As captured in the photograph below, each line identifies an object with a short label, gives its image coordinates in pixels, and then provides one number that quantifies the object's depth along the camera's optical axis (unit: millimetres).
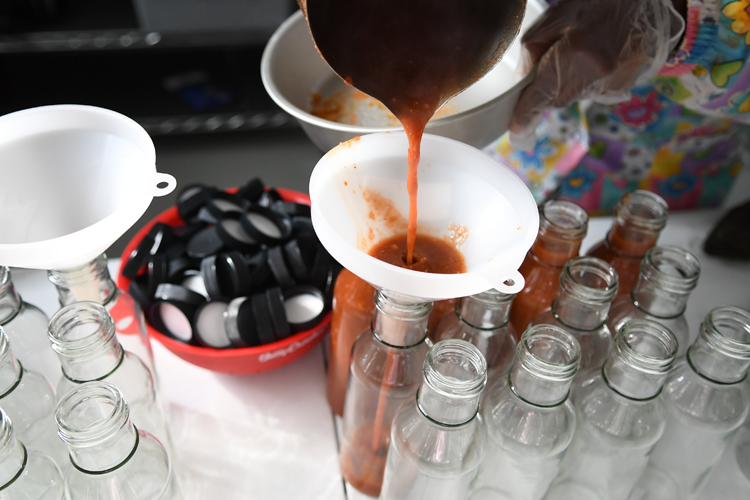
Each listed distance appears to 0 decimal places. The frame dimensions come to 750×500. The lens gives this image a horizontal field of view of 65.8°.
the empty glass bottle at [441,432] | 535
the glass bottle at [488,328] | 651
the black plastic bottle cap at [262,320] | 785
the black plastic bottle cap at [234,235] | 889
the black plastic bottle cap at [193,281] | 890
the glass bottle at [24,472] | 510
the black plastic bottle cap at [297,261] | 879
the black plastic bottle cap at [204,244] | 895
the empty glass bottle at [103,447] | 506
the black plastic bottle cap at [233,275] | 843
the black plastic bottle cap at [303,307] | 815
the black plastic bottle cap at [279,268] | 871
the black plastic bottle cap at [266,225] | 905
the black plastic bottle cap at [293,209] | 967
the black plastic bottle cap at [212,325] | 801
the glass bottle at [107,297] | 642
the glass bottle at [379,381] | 598
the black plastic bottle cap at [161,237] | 907
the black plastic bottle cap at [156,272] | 846
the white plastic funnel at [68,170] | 614
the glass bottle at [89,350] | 565
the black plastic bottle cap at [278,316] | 789
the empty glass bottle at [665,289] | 675
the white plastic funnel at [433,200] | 544
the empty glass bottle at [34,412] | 622
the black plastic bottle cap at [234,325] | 785
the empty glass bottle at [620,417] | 586
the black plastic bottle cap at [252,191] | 1021
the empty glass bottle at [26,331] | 654
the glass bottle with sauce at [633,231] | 762
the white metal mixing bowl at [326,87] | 709
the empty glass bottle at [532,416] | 564
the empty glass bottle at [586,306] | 636
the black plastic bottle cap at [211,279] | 836
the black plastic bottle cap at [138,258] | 869
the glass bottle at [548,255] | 721
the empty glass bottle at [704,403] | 609
